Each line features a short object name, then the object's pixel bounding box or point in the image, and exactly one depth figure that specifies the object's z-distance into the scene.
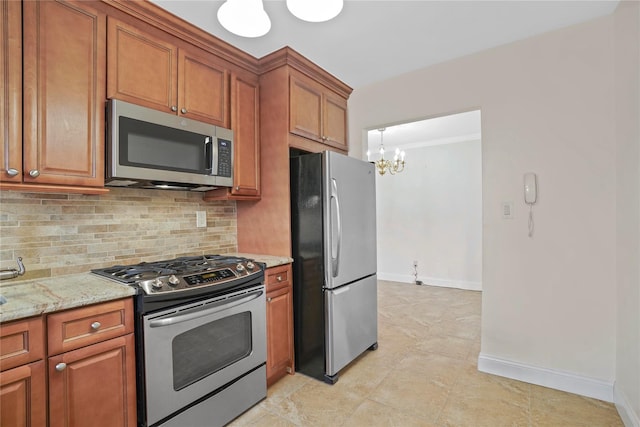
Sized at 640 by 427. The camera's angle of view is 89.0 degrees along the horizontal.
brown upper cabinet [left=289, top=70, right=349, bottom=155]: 2.50
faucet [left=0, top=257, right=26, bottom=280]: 1.51
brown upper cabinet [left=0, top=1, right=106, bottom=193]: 1.41
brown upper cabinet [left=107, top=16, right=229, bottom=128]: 1.77
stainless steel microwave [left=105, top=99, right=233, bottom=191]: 1.72
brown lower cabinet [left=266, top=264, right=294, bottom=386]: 2.25
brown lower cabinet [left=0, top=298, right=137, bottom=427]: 1.17
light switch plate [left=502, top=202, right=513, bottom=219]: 2.43
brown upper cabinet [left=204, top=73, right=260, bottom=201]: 2.38
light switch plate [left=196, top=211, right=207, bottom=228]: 2.51
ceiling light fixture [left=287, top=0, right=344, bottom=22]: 1.43
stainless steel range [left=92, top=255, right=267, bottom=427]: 1.54
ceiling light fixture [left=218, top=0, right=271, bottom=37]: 1.46
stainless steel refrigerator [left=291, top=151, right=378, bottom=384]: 2.33
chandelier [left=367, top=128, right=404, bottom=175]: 4.74
